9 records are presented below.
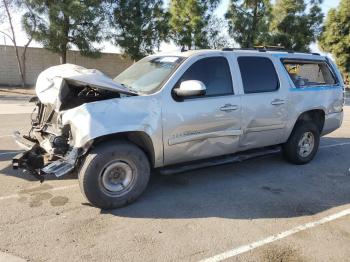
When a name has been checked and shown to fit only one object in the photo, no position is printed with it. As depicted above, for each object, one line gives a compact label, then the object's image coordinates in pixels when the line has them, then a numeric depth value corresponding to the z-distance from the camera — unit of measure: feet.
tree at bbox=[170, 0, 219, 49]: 81.00
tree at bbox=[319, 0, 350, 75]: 108.27
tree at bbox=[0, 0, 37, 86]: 68.74
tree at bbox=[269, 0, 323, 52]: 99.60
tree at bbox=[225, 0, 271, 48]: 85.20
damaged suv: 14.51
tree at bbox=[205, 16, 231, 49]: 84.07
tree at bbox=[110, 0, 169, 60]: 76.89
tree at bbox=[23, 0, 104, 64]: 66.03
